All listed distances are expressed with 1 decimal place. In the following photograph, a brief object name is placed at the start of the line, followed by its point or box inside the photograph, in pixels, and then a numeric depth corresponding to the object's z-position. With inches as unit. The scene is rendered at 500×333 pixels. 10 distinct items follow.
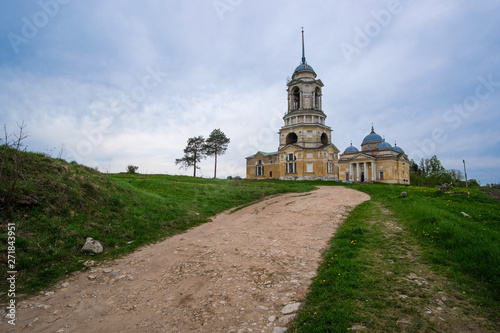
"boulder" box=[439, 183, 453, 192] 813.1
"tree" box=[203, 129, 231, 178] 2142.0
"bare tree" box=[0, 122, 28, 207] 326.0
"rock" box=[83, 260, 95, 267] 278.7
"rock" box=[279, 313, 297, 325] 168.9
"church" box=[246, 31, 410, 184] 1852.9
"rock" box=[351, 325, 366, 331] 144.9
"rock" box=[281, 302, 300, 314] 180.5
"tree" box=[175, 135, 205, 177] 2094.5
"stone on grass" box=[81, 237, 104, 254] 307.7
